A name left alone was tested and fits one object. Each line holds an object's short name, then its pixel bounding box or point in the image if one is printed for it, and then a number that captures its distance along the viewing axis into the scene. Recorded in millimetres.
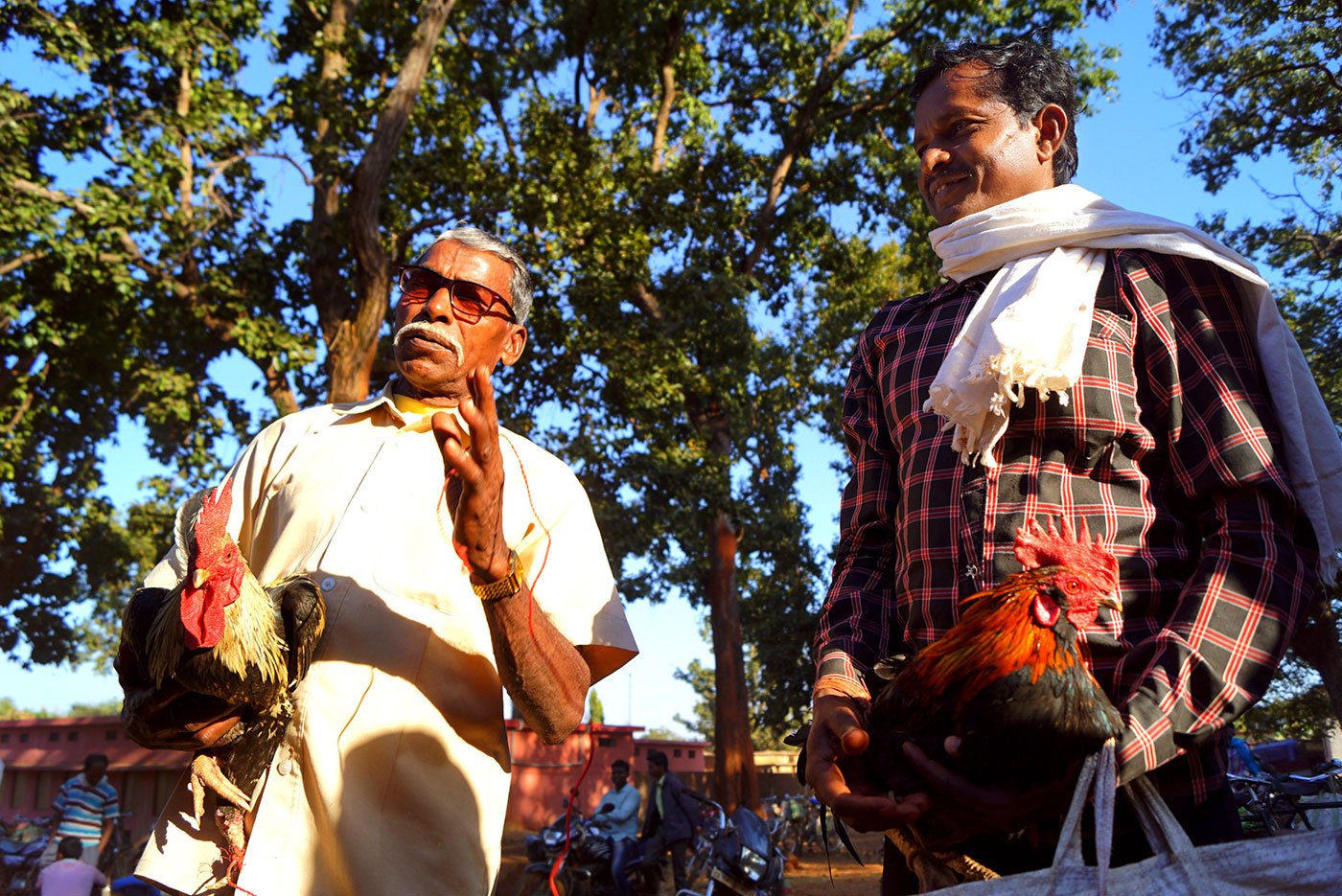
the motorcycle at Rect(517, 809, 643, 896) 11359
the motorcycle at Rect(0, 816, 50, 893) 10992
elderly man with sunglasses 2084
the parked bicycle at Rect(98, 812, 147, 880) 12289
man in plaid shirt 1546
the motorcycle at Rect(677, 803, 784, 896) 9664
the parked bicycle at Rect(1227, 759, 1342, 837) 8453
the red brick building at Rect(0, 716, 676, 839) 16938
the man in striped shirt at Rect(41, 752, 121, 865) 10789
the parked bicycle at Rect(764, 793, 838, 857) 19375
